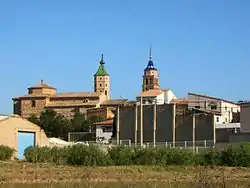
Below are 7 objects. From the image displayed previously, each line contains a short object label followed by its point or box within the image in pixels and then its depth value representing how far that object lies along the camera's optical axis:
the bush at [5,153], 48.22
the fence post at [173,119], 69.50
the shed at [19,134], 52.94
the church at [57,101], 148.50
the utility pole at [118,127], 75.50
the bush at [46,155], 44.84
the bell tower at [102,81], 185.25
